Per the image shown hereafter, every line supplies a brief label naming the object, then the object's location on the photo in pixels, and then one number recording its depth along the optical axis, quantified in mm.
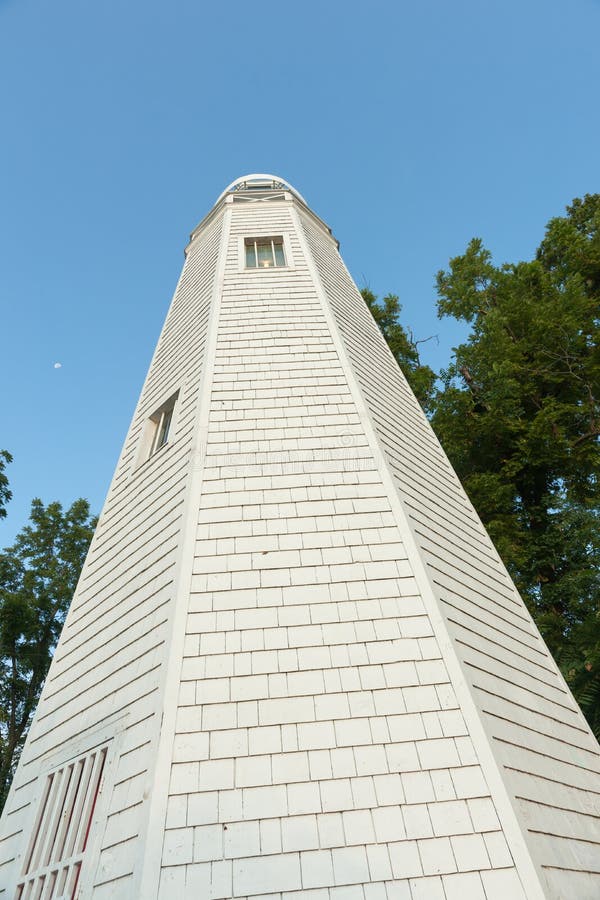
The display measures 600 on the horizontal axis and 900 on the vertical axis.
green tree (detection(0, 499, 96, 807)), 16359
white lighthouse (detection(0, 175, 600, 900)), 3316
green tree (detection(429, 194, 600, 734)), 11992
